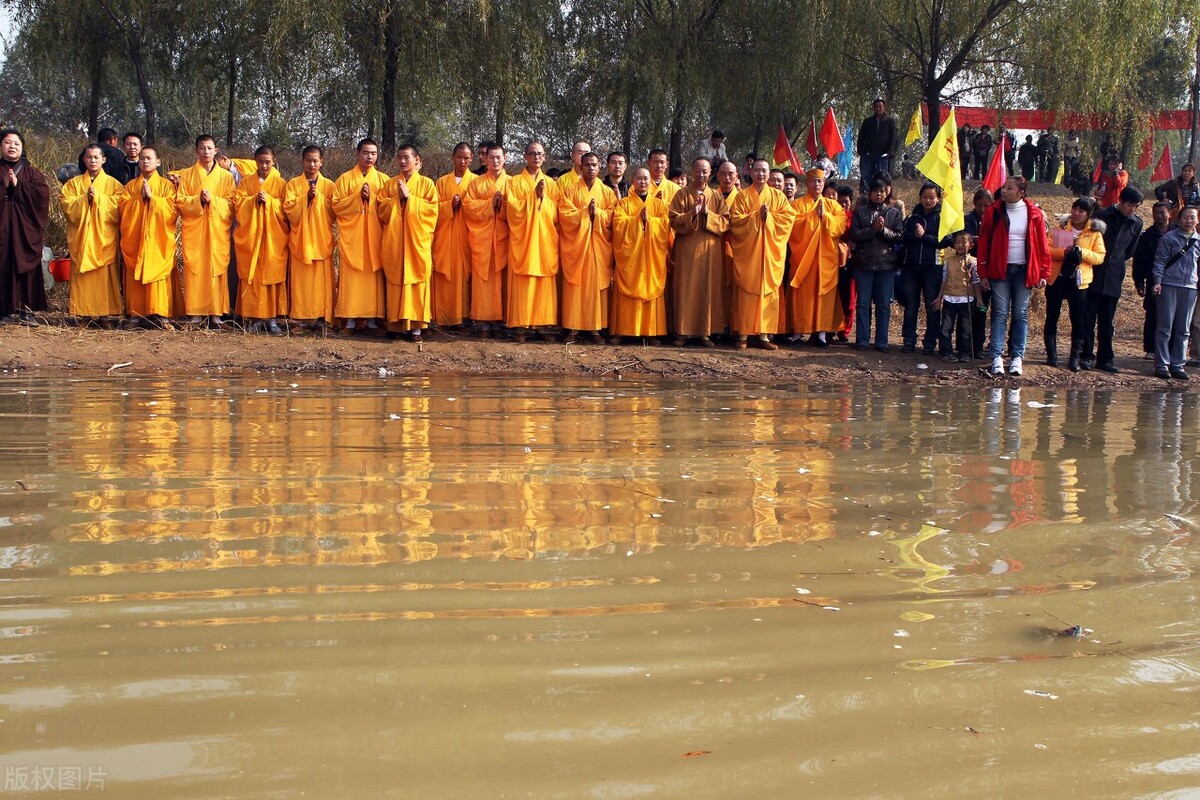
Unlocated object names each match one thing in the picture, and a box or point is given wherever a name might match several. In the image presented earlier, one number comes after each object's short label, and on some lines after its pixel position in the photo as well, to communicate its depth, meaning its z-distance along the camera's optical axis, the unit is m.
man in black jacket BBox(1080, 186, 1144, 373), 10.98
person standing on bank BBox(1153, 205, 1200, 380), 10.72
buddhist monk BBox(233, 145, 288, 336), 11.37
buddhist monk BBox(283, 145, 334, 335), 11.33
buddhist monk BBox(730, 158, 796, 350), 11.39
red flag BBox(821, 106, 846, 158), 20.48
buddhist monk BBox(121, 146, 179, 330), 11.20
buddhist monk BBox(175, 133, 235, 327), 11.28
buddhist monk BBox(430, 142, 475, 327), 11.40
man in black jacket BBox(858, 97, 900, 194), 19.28
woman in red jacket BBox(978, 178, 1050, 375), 10.39
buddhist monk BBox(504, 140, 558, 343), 11.26
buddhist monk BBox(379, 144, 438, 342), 11.18
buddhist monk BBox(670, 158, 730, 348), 11.36
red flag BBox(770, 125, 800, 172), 21.50
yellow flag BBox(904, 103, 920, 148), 19.70
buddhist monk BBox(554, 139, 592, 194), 11.40
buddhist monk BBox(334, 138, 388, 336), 11.28
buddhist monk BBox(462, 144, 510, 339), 11.29
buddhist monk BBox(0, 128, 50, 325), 11.08
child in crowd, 10.96
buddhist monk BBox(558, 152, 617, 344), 11.34
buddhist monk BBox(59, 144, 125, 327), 11.22
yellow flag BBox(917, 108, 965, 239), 10.97
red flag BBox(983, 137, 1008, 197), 12.89
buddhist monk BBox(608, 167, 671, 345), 11.40
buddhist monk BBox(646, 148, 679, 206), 11.57
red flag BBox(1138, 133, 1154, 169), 24.28
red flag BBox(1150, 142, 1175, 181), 25.73
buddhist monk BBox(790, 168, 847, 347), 11.66
